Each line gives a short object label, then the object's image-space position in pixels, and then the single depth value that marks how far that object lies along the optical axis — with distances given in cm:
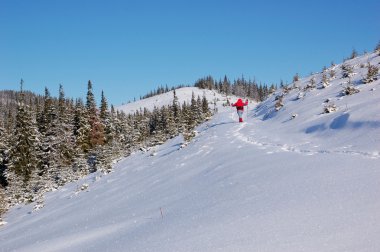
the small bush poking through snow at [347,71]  1856
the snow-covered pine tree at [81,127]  5278
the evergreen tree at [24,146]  4591
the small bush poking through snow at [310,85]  2010
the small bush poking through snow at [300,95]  1912
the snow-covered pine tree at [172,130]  3076
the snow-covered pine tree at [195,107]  7888
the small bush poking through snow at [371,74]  1544
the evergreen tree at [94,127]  5409
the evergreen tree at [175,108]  9753
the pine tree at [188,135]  2015
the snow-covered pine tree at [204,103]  8556
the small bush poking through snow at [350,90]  1485
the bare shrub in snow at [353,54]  2524
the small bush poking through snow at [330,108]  1337
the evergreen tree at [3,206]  2275
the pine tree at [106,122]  6061
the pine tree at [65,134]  4988
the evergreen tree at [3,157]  4904
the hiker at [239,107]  2179
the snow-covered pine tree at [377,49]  2172
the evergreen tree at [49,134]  4921
